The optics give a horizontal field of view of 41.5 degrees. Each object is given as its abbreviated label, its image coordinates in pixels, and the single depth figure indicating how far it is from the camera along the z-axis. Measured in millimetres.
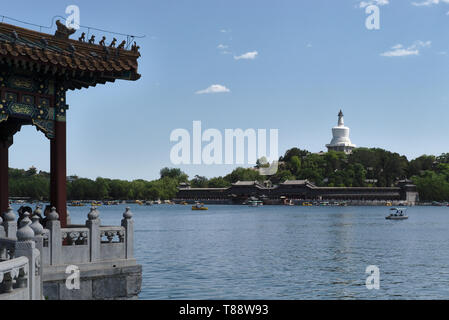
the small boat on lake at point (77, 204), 189075
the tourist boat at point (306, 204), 176288
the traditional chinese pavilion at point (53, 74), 14367
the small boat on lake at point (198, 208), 155625
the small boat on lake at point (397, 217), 98312
